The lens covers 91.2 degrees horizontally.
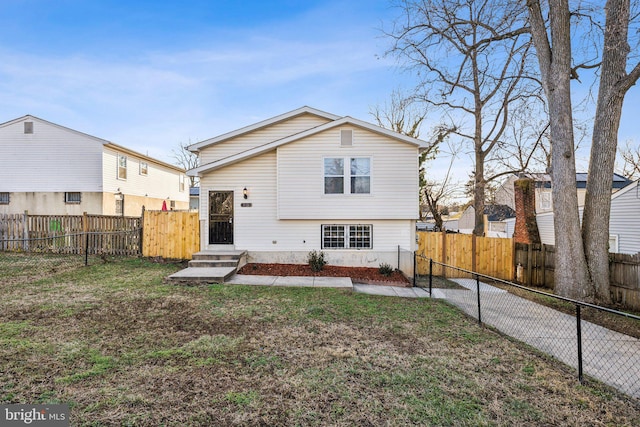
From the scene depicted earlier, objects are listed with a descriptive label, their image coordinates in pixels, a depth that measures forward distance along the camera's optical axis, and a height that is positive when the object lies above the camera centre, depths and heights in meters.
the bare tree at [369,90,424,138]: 21.36 +7.26
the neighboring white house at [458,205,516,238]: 30.78 -0.10
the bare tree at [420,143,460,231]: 21.91 +1.96
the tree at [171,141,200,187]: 39.00 +7.51
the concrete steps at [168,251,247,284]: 8.58 -1.58
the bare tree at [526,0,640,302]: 8.33 +1.75
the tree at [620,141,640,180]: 30.28 +5.51
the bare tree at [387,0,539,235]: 11.82 +7.10
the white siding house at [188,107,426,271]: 11.16 +0.75
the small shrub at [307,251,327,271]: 10.78 -1.55
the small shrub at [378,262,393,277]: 10.95 -1.88
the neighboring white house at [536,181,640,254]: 10.55 -0.20
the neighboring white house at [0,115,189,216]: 17.53 +2.74
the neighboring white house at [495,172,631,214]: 20.41 +1.96
